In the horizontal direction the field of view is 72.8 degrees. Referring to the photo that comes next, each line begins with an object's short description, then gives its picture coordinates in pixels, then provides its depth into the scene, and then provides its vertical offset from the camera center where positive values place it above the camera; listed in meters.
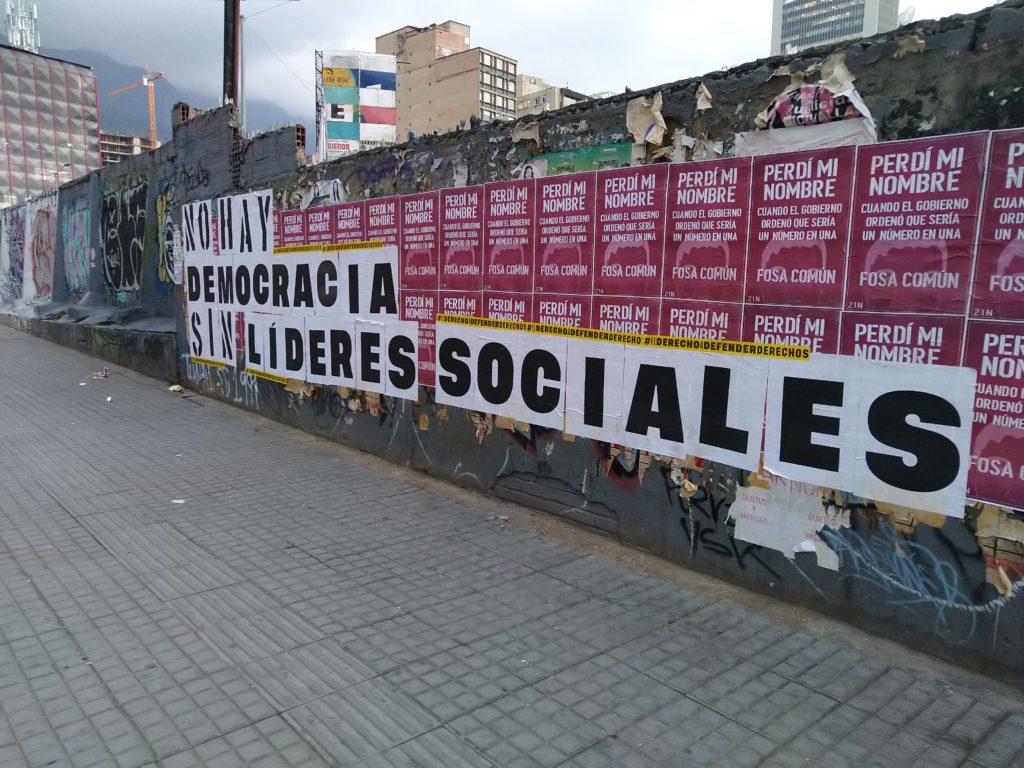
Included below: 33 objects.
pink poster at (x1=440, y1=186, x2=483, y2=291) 6.08 +0.34
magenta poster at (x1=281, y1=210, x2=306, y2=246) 8.34 +0.56
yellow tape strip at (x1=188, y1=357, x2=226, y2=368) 10.50 -1.39
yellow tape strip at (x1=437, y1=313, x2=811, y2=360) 4.18 -0.41
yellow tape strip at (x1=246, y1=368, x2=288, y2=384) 9.01 -1.36
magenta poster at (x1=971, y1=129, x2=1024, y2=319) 3.27 +0.24
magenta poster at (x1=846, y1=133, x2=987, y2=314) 3.44 +0.31
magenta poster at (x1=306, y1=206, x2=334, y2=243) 7.89 +0.57
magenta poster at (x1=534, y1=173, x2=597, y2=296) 5.19 +0.34
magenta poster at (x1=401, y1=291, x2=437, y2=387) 6.66 -0.41
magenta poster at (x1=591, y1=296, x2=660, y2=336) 4.82 -0.25
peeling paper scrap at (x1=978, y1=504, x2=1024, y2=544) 3.34 -1.15
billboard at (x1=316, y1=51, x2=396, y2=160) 22.91 +5.84
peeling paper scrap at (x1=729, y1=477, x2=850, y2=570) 4.04 -1.40
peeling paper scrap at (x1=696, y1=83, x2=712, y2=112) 4.48 +1.18
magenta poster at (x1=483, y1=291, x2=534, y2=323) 5.70 -0.24
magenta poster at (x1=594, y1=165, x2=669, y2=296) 4.74 +0.34
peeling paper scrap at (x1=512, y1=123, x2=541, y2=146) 5.54 +1.16
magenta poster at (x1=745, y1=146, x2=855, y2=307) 3.88 +0.32
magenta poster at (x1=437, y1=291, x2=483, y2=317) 6.14 -0.24
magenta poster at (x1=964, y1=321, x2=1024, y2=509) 3.32 -0.61
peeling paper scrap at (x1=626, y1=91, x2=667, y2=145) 4.74 +1.10
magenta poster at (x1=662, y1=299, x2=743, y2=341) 4.38 -0.25
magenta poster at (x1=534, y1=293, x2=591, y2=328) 5.28 -0.24
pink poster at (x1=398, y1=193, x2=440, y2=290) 6.57 +0.34
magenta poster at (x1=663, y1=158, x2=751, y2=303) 4.31 +0.34
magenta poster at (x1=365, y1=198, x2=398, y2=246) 7.00 +0.56
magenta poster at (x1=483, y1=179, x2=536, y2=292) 5.64 +0.34
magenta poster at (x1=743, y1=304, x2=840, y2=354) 3.95 -0.26
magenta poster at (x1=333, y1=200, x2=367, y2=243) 7.43 +0.57
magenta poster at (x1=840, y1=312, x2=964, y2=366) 3.52 -0.28
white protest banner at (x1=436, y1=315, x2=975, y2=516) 3.62 -0.78
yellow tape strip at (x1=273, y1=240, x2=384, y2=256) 7.32 +0.31
